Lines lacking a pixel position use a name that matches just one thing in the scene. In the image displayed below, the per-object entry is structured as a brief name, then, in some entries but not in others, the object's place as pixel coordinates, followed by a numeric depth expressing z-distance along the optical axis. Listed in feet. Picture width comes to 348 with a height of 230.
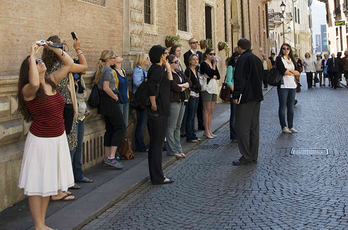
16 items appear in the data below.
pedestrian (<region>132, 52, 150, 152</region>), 29.66
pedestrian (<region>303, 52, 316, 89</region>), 82.24
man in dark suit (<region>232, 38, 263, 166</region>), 25.53
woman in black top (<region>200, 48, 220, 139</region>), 33.58
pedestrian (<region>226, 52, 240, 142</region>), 32.09
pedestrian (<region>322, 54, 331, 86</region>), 83.61
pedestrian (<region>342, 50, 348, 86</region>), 80.69
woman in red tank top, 14.55
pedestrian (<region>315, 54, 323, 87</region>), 85.79
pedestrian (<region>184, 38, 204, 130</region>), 36.13
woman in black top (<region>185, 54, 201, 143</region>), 32.04
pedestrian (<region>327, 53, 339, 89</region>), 79.15
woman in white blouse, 34.91
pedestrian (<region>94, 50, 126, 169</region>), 24.83
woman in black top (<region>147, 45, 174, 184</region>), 21.75
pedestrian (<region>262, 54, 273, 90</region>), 83.62
